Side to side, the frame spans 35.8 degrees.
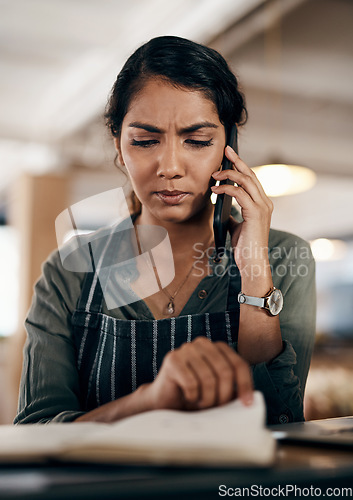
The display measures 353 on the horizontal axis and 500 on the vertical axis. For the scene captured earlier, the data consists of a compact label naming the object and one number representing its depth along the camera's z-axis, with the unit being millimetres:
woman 671
